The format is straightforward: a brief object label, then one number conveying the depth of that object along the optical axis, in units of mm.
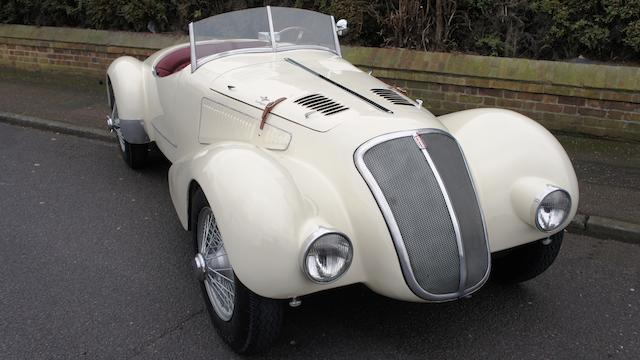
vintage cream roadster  2660
